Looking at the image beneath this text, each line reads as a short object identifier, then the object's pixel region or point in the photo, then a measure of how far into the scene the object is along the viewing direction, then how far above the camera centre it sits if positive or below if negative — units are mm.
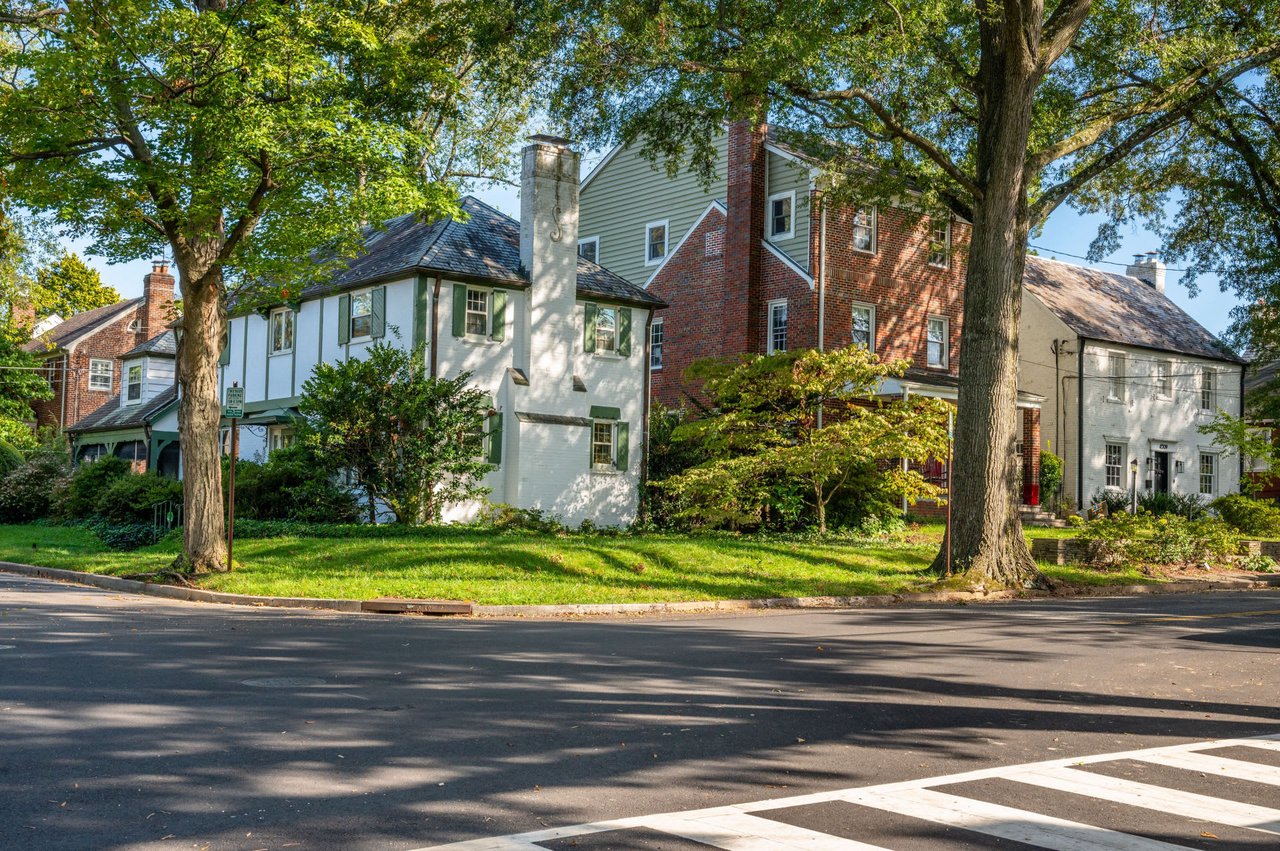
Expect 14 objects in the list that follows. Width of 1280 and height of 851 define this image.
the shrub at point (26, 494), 36031 -681
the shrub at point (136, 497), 29234 -590
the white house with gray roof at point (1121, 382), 41562 +3838
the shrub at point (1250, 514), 31728 -618
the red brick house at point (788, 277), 35094 +6279
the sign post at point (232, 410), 18406 +992
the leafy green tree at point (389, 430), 26453 +1035
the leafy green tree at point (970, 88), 20109 +7058
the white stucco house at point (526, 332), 30266 +3819
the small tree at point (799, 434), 27438 +1171
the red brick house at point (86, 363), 54406 +4944
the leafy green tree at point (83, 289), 65062 +10483
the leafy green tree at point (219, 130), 17469 +5149
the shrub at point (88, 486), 33931 -397
